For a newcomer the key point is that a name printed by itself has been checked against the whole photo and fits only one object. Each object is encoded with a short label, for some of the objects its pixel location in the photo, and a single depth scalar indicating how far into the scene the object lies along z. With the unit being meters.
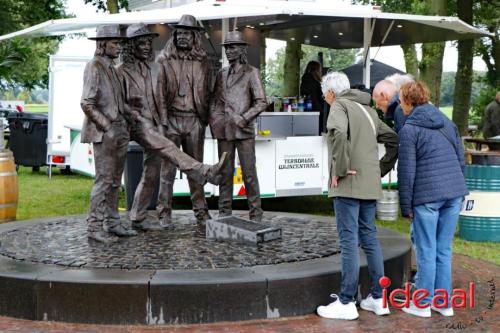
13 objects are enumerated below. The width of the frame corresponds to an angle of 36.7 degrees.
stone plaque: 7.29
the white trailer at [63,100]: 18.64
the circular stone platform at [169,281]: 5.70
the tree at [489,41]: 26.05
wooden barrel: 10.65
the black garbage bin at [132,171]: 11.10
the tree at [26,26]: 13.23
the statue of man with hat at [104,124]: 6.95
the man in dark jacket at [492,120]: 16.95
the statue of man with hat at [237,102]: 8.09
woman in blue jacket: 5.74
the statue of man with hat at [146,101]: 7.31
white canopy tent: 11.58
